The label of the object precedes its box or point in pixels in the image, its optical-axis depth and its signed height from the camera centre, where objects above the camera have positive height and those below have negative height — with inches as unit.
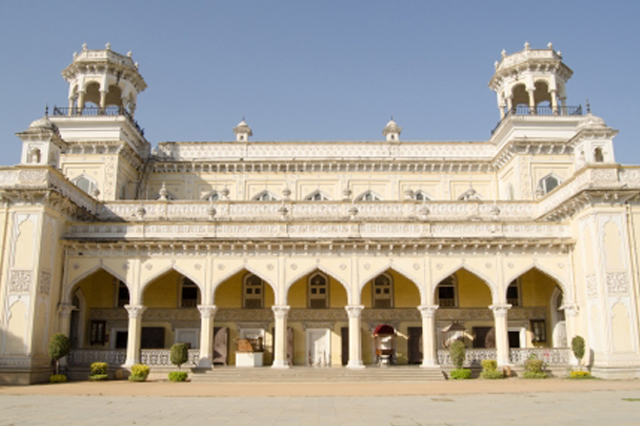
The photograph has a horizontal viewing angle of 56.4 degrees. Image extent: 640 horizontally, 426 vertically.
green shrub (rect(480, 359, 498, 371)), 983.0 -66.4
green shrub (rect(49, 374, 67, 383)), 954.7 -86.0
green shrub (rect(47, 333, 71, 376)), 951.6 -35.0
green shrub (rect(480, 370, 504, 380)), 962.1 -81.3
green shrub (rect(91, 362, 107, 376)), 978.2 -71.0
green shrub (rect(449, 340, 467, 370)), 979.9 -47.8
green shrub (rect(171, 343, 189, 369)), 976.3 -49.4
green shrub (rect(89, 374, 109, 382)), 969.5 -84.9
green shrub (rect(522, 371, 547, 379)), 954.1 -80.7
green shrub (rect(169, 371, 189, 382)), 933.8 -80.3
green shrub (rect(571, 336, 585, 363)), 967.0 -37.3
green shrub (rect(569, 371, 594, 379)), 943.5 -79.9
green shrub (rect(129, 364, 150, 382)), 949.8 -76.7
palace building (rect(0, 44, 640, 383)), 973.2 +140.6
